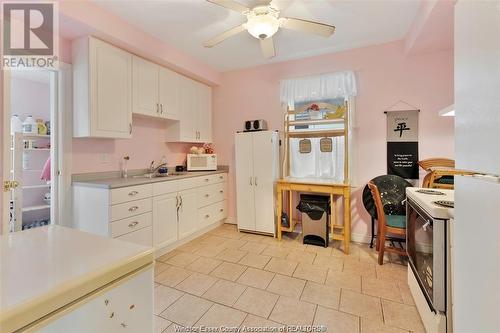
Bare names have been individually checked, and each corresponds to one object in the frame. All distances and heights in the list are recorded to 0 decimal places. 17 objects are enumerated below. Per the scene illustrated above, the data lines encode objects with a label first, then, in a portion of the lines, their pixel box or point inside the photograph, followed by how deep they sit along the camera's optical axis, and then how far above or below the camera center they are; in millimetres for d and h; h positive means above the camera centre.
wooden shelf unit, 2918 -36
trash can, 3021 -728
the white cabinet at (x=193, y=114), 3541 +822
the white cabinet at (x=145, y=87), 2807 +984
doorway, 2066 +217
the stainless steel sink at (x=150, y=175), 3100 -159
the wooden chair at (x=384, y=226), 2502 -693
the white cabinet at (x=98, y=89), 2352 +811
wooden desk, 2873 -374
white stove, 1330 -605
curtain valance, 3232 +1132
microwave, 3775 +29
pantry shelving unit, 3545 -212
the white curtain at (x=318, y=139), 3236 +614
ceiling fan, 1966 +1262
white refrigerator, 578 +13
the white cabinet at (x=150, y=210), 2285 -539
